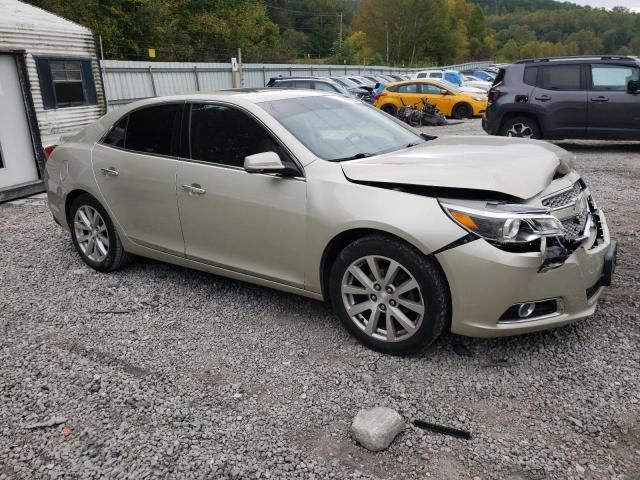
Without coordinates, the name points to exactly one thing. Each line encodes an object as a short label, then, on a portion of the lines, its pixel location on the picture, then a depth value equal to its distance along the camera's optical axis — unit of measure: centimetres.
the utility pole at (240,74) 2542
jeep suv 1029
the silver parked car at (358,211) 301
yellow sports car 1927
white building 870
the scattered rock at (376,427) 262
